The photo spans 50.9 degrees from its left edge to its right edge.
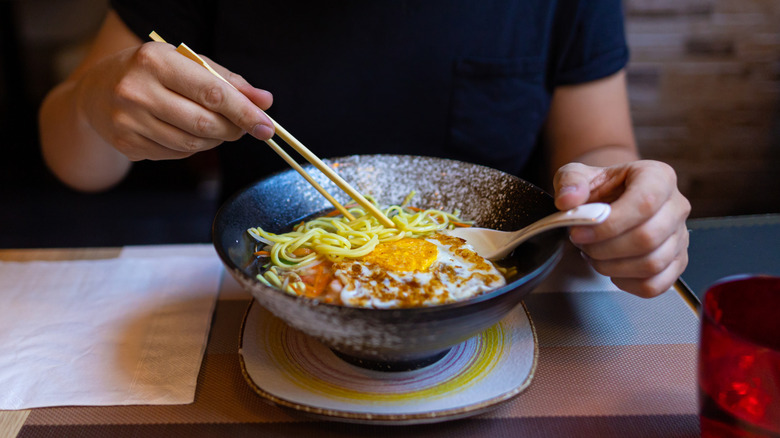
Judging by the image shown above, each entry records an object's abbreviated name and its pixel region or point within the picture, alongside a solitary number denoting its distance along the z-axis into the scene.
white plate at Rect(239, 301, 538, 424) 0.41
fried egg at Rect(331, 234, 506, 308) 0.44
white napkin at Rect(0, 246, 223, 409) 0.45
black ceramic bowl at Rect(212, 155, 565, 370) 0.39
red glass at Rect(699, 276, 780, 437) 0.36
